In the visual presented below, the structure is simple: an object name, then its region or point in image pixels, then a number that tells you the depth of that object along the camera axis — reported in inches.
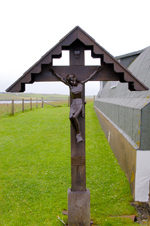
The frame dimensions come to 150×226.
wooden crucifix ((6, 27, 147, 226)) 149.8
